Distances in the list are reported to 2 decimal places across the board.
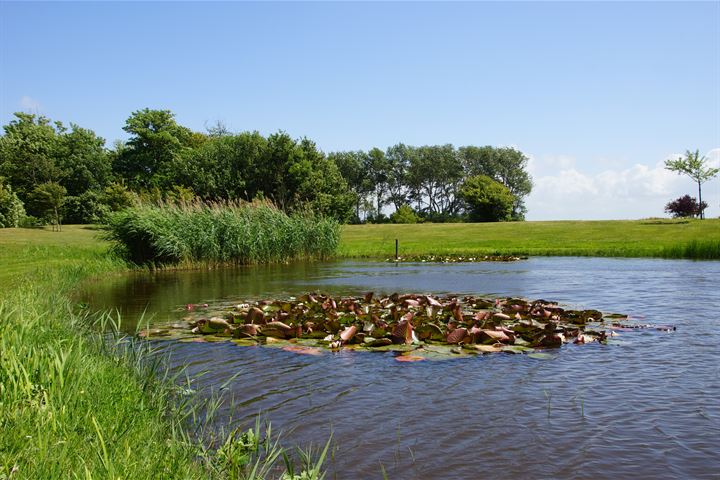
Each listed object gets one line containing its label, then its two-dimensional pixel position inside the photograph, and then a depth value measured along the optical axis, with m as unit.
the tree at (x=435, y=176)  92.81
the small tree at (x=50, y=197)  50.59
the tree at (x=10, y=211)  52.03
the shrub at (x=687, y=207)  53.04
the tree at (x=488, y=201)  70.19
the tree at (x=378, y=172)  92.81
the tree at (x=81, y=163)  66.19
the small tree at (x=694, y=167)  55.31
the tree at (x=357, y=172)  91.75
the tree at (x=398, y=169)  93.75
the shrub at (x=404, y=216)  74.12
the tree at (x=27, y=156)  60.94
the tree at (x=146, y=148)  68.31
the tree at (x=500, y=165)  92.06
